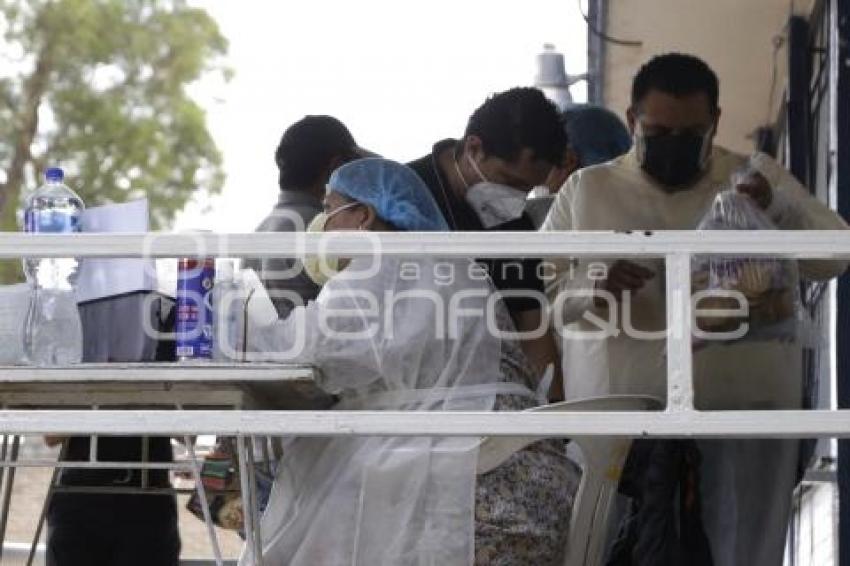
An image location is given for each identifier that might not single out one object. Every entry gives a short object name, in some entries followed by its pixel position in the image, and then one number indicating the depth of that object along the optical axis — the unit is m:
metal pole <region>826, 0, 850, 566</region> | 7.04
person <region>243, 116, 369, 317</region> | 7.15
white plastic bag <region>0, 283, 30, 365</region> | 5.61
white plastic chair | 5.77
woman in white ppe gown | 5.46
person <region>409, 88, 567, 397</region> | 6.45
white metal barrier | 4.64
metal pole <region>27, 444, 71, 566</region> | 6.30
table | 5.10
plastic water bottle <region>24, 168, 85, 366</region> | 5.59
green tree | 38.81
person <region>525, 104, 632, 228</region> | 7.99
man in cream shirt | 6.47
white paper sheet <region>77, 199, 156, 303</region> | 5.90
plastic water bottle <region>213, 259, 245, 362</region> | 5.59
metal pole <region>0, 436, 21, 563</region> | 5.93
